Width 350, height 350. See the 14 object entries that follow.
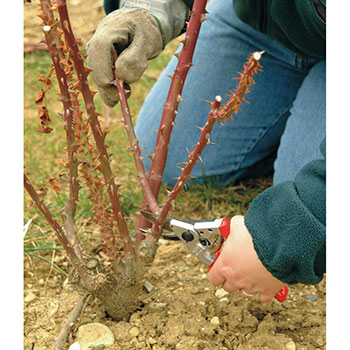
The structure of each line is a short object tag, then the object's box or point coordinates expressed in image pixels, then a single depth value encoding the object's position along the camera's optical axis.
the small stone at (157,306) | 1.31
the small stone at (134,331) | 1.22
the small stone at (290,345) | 1.22
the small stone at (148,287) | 1.38
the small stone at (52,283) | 1.49
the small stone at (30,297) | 1.40
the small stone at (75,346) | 1.20
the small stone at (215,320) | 1.29
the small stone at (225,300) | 1.39
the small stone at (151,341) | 1.21
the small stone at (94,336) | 1.19
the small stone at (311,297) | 1.44
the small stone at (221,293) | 1.42
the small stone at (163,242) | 1.76
